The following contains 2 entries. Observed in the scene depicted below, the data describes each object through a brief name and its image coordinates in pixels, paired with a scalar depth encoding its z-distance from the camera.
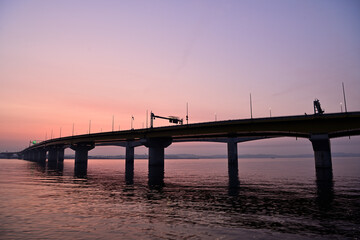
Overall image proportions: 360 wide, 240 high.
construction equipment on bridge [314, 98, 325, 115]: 76.38
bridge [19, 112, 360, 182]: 53.25
